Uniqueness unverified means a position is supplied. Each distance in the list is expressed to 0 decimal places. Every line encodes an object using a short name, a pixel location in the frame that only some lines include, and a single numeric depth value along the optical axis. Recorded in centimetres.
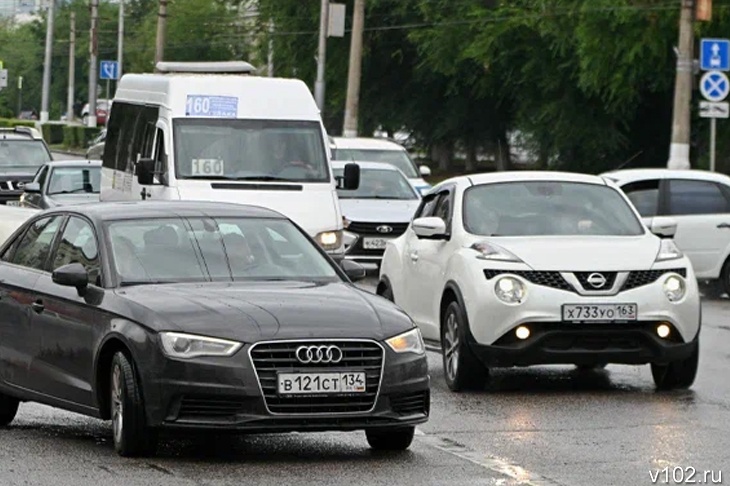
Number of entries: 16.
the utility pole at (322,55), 5812
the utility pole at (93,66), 8669
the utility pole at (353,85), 5762
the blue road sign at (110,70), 9469
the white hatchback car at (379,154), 3262
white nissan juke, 1402
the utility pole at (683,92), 3888
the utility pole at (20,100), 14750
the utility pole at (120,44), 9419
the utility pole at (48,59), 9631
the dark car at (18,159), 3684
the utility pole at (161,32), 7307
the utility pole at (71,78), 10562
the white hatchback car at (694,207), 2595
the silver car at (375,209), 2764
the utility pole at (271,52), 7625
